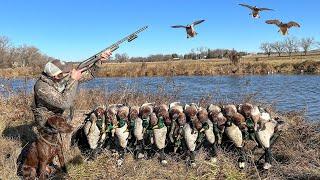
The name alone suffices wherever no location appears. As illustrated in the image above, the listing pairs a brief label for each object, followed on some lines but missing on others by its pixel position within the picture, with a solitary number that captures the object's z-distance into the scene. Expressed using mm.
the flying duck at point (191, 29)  5921
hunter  4227
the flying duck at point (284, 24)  6569
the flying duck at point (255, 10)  6047
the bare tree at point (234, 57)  30022
